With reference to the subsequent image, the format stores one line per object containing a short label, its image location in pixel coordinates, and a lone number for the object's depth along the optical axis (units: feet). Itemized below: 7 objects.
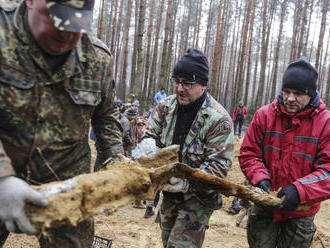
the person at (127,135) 24.25
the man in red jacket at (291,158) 8.51
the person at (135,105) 30.42
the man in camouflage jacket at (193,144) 8.66
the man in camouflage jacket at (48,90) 5.49
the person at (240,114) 53.67
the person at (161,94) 45.50
